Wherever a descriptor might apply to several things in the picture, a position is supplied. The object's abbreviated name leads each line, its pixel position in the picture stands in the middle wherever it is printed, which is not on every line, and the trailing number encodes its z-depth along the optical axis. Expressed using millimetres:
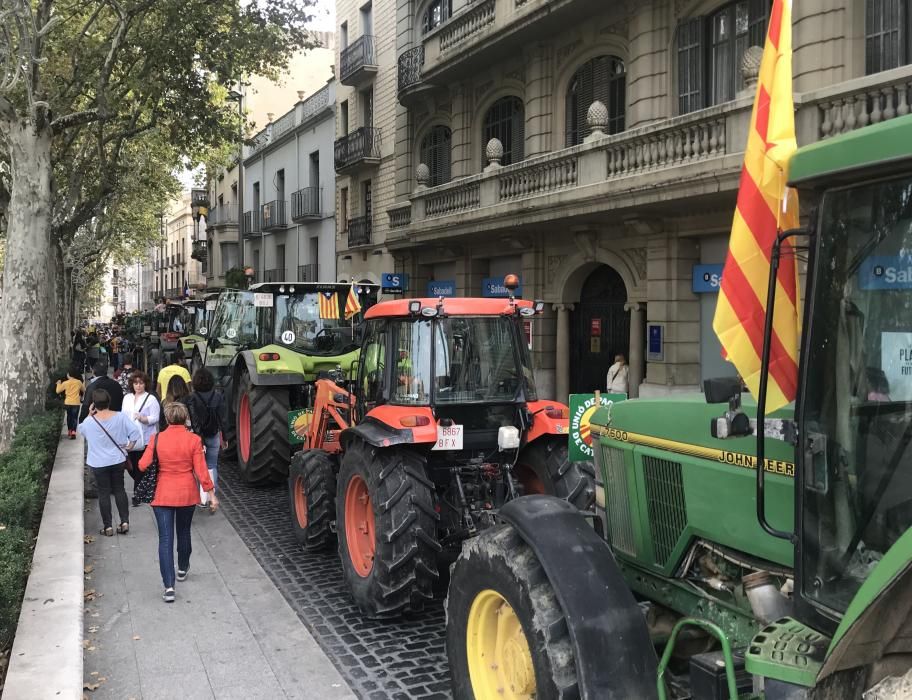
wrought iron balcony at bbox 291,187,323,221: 29972
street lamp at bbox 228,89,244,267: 39031
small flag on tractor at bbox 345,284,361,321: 10453
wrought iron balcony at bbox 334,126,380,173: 24547
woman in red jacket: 6477
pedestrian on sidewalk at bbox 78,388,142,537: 8141
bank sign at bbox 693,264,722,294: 13203
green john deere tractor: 2430
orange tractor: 5797
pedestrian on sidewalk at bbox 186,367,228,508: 9203
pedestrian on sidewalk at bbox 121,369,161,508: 9453
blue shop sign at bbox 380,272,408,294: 20198
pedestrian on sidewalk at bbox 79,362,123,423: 10594
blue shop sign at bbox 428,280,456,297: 20941
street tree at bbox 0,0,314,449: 12461
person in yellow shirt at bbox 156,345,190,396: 10656
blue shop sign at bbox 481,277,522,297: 18891
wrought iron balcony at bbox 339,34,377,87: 24469
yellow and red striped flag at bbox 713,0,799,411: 2773
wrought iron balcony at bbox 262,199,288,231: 33750
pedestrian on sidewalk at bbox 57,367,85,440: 13242
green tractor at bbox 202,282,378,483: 9984
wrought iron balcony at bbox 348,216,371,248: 25531
